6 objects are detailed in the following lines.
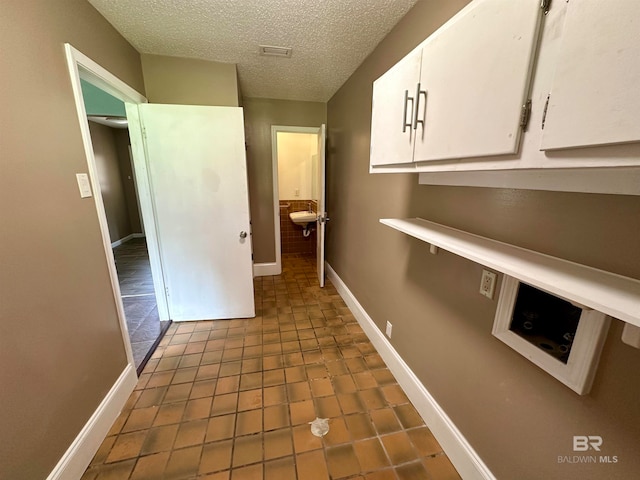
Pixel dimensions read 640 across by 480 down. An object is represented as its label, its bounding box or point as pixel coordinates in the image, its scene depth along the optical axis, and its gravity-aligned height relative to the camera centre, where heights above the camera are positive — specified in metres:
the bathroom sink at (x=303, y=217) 4.06 -0.55
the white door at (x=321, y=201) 2.88 -0.22
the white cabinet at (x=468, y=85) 0.61 +0.31
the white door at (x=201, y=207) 2.09 -0.22
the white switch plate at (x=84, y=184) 1.31 -0.02
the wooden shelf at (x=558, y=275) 0.51 -0.23
